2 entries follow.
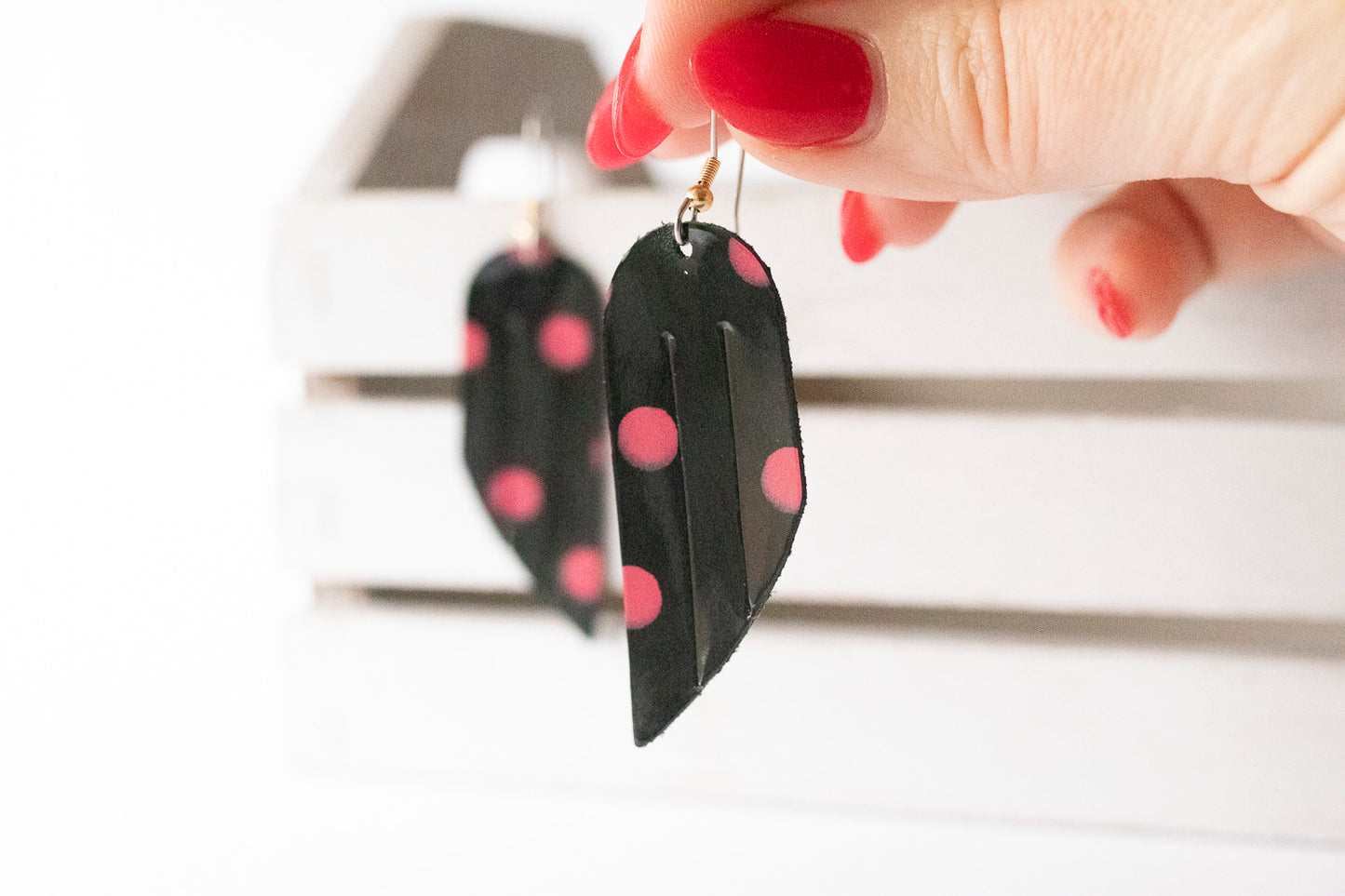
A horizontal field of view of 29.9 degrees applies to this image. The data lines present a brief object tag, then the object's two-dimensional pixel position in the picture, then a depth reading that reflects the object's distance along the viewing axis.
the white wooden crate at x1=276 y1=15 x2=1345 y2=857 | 0.35
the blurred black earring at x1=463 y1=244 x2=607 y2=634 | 0.36
